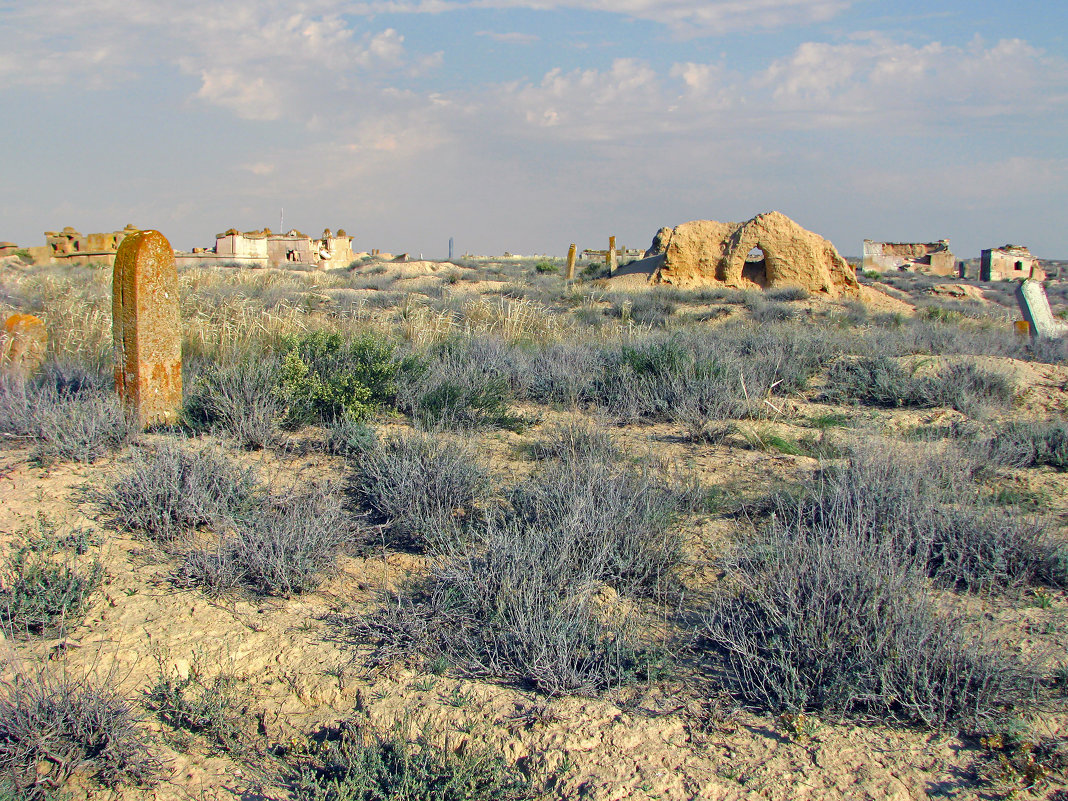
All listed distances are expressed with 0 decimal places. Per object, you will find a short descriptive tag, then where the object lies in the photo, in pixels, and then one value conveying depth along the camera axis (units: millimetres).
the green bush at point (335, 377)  5355
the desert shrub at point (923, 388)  6359
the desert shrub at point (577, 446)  4562
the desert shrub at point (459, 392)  5641
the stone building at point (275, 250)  28391
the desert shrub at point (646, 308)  12461
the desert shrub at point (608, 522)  3205
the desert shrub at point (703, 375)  5816
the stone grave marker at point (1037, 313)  9969
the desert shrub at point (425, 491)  3682
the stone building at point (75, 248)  24575
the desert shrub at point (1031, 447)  4645
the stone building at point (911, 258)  37031
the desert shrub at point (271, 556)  3227
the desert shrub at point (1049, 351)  8992
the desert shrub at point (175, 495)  3670
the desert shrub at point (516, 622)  2609
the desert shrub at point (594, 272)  22031
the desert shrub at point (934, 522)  3164
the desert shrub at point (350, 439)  4637
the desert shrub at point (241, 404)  4934
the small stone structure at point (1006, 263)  33750
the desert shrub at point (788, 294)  15031
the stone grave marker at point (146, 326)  5055
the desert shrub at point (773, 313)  12922
